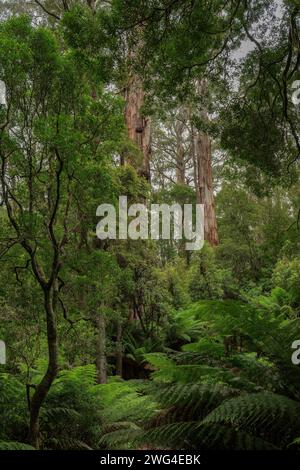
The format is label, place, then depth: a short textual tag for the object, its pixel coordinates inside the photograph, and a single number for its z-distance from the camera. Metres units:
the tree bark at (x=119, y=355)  10.22
